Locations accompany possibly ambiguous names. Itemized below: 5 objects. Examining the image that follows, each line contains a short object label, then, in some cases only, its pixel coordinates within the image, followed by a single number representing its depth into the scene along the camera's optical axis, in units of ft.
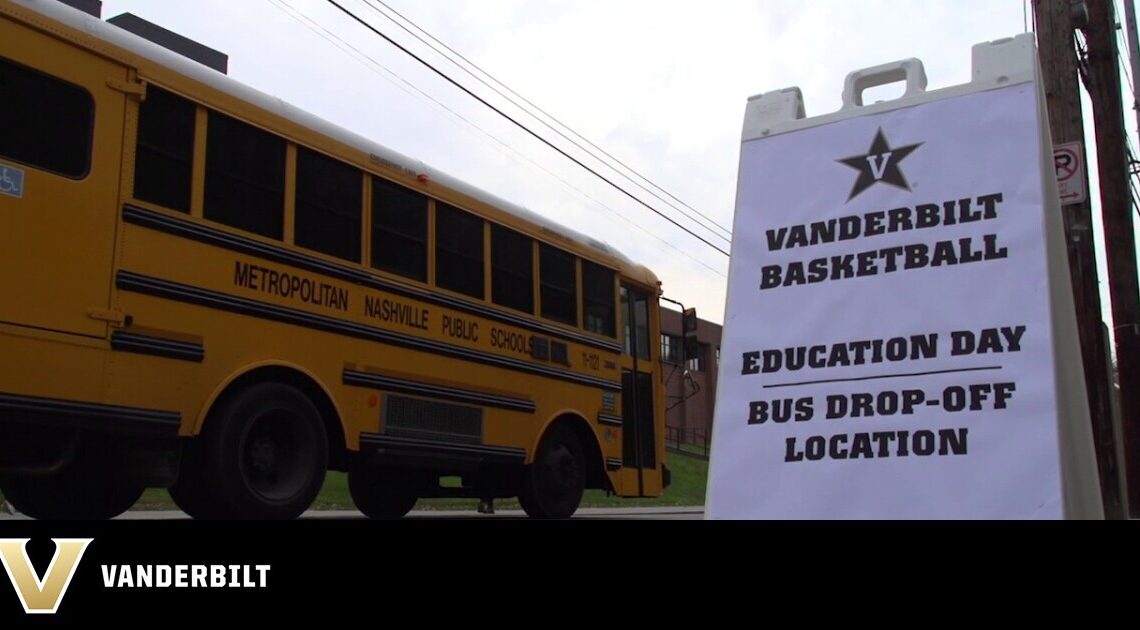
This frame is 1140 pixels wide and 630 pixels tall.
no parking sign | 21.29
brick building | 135.54
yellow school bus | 17.71
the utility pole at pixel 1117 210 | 27.25
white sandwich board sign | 8.32
